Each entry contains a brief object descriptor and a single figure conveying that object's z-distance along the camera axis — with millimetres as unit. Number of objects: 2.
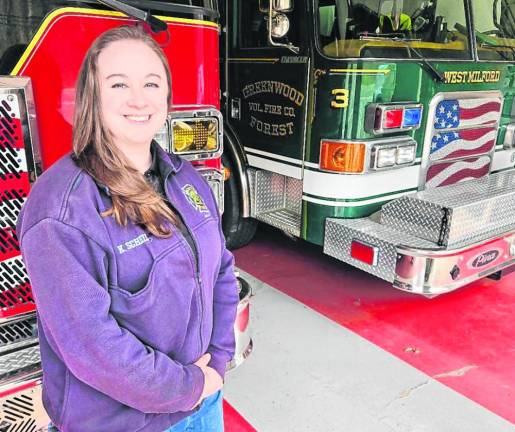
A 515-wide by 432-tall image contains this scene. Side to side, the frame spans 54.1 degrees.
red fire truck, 1605
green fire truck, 2992
